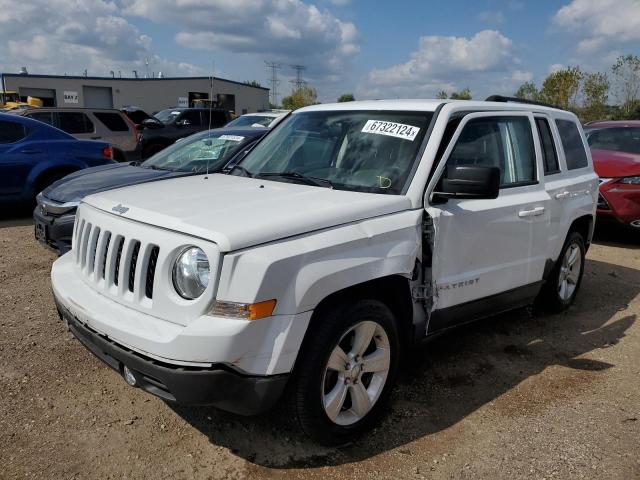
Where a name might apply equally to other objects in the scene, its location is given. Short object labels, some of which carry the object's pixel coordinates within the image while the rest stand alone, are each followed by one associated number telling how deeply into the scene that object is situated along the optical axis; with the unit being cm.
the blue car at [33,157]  822
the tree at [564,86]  3281
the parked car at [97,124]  1098
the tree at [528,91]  3569
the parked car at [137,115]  2092
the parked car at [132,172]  574
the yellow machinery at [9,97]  3275
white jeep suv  251
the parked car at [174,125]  1531
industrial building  4091
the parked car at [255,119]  1388
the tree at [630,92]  3180
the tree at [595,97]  3244
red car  795
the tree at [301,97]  5200
